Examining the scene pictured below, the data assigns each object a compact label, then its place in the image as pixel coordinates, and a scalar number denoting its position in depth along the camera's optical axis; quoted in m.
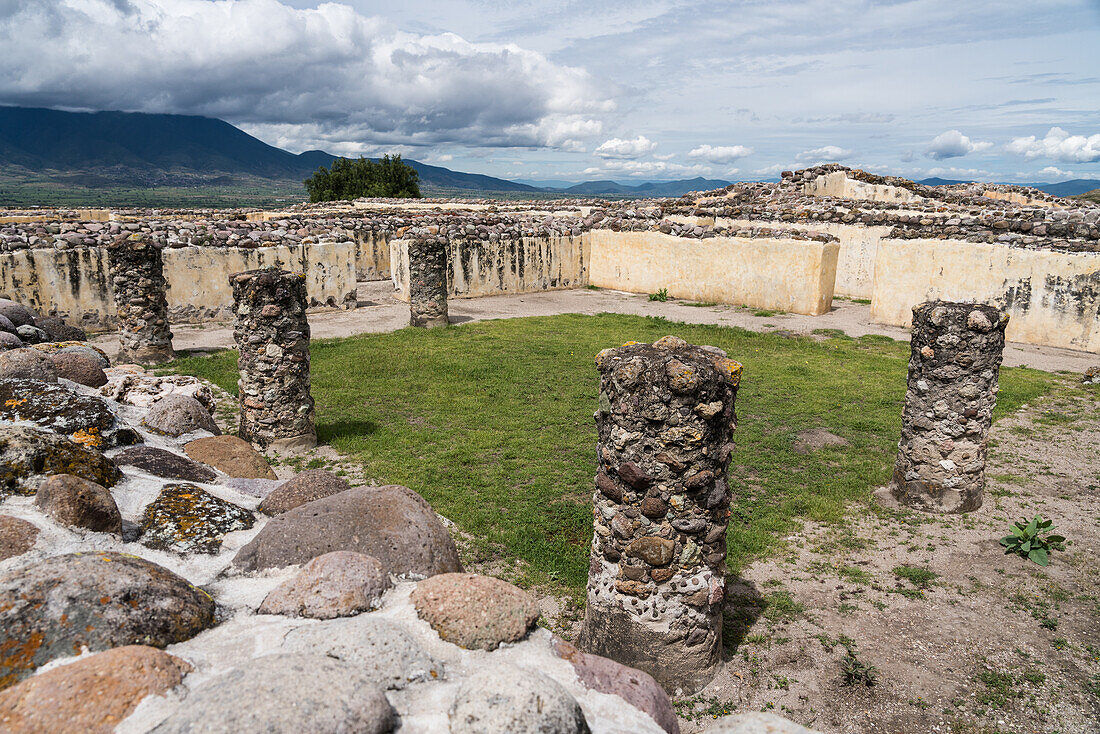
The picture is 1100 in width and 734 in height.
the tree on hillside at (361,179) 48.56
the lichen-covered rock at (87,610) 2.32
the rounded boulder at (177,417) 5.74
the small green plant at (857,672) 4.20
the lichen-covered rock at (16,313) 8.91
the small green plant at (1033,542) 5.61
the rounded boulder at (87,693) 1.97
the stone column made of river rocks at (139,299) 11.34
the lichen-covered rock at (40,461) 3.52
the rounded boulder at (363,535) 3.59
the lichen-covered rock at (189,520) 3.63
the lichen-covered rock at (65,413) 4.55
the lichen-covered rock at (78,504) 3.25
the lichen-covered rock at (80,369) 6.52
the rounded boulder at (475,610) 2.88
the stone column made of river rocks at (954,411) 6.71
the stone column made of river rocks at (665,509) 4.11
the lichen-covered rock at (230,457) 5.37
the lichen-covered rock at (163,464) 4.58
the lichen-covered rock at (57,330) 9.51
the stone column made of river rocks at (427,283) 14.83
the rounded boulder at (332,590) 2.98
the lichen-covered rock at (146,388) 6.63
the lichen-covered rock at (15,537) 2.91
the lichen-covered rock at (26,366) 5.66
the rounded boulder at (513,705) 2.19
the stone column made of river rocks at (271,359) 8.03
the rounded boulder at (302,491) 4.45
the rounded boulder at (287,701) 1.98
